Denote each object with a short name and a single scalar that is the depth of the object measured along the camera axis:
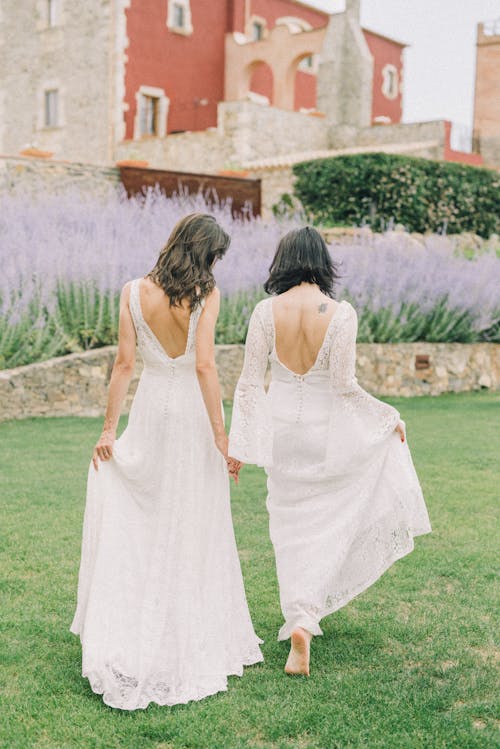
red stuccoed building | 27.11
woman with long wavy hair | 3.50
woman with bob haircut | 3.75
